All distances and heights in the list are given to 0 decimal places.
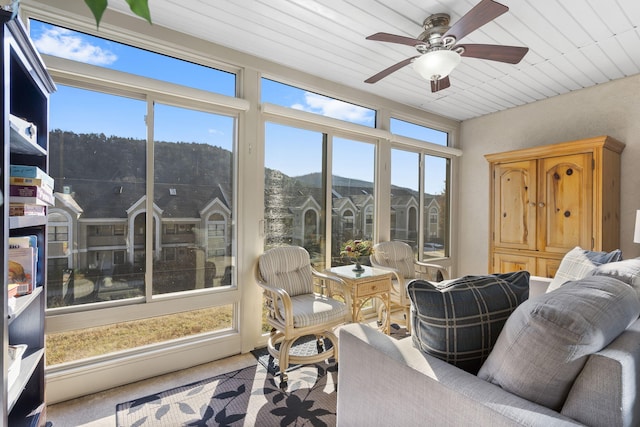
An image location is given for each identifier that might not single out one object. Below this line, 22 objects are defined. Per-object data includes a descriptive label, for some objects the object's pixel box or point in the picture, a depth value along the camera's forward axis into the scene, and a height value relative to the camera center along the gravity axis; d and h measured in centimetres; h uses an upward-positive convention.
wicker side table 276 -63
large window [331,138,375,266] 347 +26
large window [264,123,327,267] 300 +26
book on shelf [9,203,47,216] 136 +2
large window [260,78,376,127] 299 +116
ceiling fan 186 +103
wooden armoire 291 +14
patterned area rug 187 -121
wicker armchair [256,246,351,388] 229 -70
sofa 83 -52
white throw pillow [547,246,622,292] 198 -30
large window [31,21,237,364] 211 +10
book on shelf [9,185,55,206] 137 +8
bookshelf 107 -2
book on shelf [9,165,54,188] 137 +18
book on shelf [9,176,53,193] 137 +14
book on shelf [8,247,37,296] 142 -25
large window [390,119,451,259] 399 +29
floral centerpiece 298 -32
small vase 307 -50
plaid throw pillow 114 -37
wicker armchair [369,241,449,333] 334 -52
